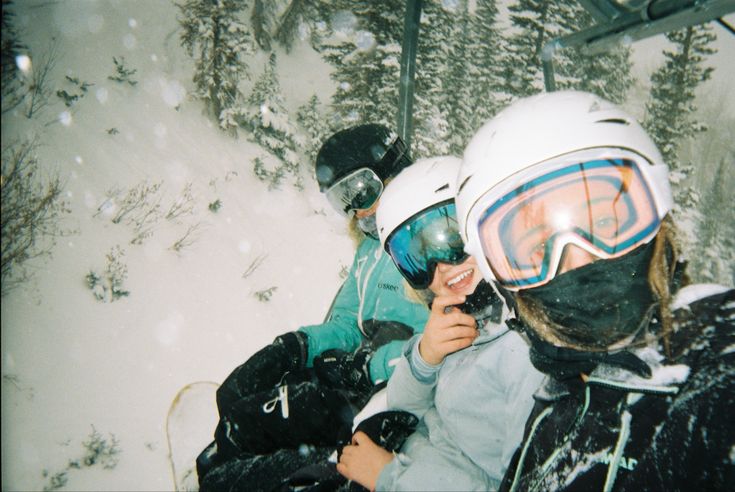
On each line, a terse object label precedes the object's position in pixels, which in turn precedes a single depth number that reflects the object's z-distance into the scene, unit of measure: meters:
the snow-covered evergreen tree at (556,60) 13.02
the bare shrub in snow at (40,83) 7.91
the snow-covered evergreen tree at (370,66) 11.94
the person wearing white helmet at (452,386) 1.48
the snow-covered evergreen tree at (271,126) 12.44
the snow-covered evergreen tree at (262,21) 17.81
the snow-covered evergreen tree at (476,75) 15.24
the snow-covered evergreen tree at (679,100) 12.66
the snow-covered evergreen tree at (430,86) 12.81
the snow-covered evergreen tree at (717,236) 16.48
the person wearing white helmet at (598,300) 0.87
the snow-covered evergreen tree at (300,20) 19.30
